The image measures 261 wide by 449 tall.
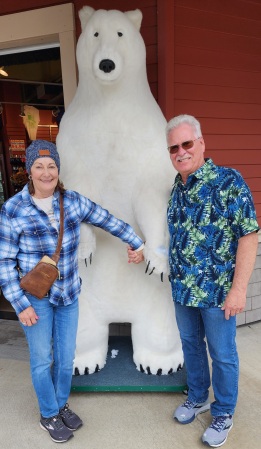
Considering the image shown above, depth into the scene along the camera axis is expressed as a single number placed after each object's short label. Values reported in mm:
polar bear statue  1905
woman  1597
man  1503
